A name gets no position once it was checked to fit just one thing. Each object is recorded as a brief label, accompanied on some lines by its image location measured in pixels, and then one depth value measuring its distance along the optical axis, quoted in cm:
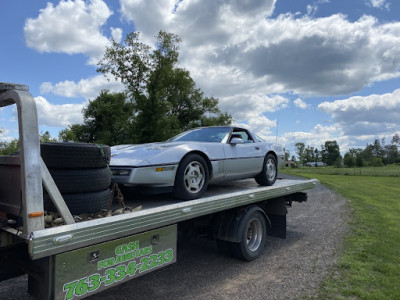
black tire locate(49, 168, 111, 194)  295
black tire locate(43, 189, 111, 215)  290
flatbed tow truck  234
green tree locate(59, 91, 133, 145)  3400
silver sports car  377
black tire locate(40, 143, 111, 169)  292
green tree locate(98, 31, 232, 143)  2350
